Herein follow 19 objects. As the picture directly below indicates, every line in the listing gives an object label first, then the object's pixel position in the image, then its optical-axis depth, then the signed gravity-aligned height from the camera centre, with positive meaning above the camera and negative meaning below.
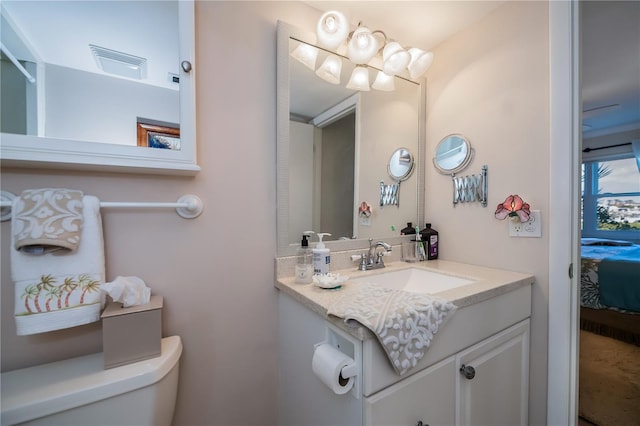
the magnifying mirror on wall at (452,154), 1.29 +0.31
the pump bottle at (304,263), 0.96 -0.21
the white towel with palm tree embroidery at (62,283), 0.62 -0.19
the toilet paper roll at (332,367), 0.59 -0.39
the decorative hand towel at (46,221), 0.63 -0.02
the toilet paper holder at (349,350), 0.61 -0.38
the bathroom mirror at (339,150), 1.06 +0.30
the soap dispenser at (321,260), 0.97 -0.19
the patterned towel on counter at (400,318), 0.60 -0.28
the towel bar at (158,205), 0.67 +0.02
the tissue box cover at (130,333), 0.66 -0.33
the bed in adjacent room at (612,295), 1.95 -0.69
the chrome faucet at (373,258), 1.17 -0.23
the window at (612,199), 3.42 +0.17
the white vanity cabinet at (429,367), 0.63 -0.49
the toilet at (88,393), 0.57 -0.44
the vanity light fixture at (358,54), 1.07 +0.75
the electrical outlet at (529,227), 1.06 -0.07
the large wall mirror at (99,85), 0.66 +0.38
